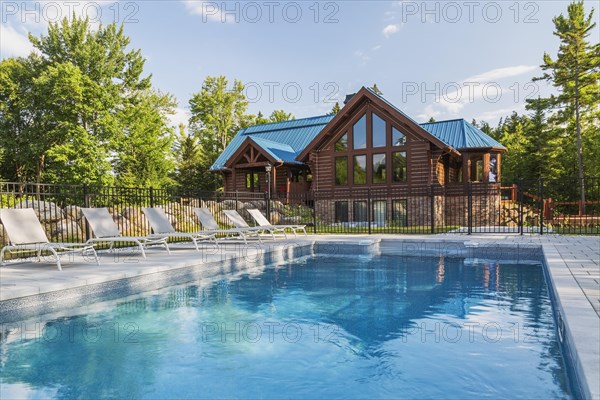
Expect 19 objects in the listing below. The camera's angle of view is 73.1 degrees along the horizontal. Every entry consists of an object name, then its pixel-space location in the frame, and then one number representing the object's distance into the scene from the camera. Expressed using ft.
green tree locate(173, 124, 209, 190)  133.49
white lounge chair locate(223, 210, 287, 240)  39.23
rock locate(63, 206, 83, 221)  42.93
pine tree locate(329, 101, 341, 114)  165.11
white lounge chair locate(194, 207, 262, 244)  36.29
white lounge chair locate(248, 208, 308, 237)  42.47
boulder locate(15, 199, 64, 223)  40.22
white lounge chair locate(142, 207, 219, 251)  31.22
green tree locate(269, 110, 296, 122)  164.35
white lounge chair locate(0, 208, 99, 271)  22.26
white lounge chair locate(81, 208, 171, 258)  26.50
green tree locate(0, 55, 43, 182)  98.63
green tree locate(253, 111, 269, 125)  157.16
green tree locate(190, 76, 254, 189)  145.59
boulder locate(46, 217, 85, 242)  40.01
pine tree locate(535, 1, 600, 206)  93.76
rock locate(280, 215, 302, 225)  67.08
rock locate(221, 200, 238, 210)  63.08
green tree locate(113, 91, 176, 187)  104.99
